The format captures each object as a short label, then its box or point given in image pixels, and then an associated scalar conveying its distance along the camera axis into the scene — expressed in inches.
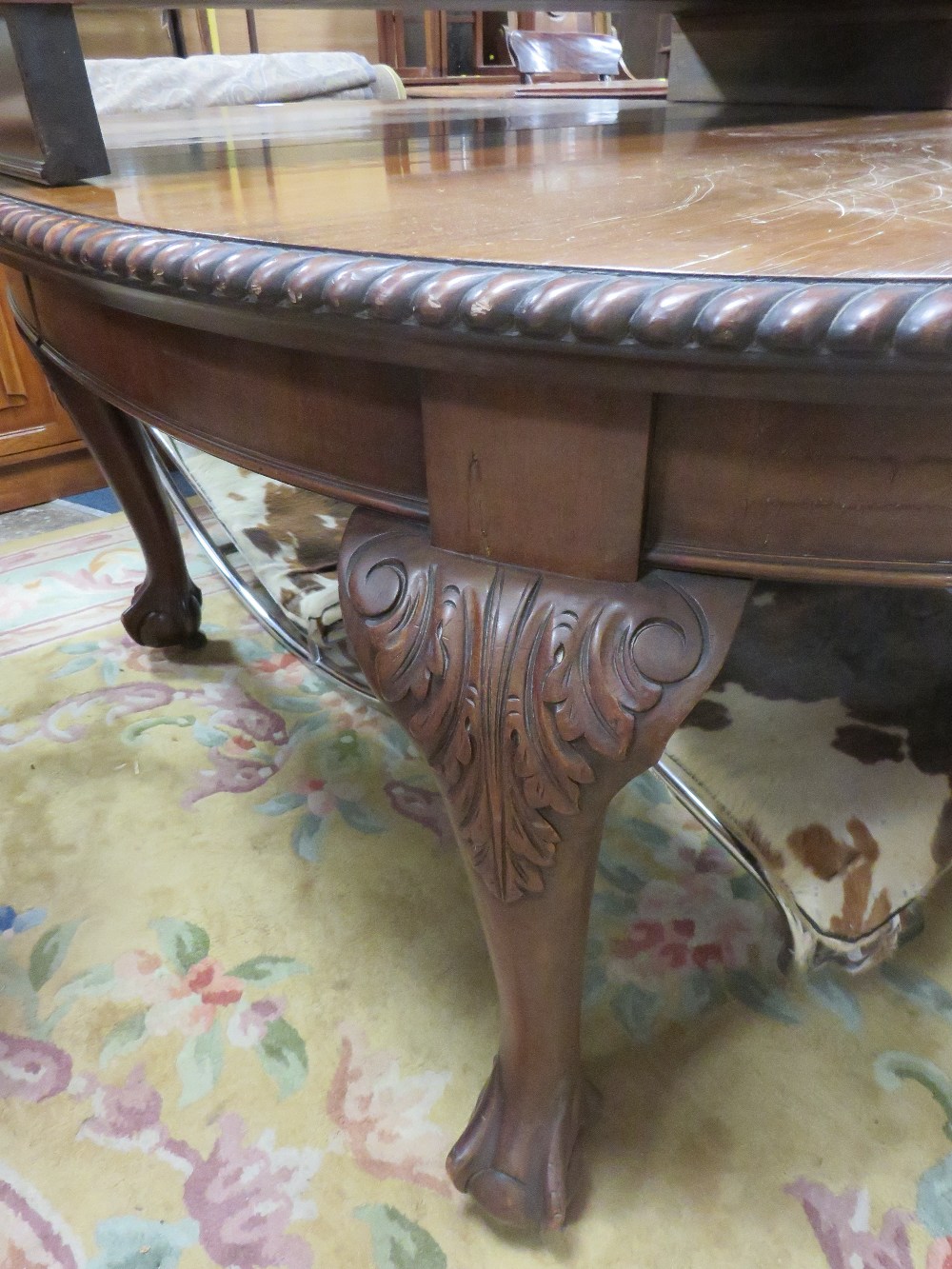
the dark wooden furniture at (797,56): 29.3
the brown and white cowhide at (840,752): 17.4
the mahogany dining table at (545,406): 9.6
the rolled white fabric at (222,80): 60.2
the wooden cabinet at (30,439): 59.7
